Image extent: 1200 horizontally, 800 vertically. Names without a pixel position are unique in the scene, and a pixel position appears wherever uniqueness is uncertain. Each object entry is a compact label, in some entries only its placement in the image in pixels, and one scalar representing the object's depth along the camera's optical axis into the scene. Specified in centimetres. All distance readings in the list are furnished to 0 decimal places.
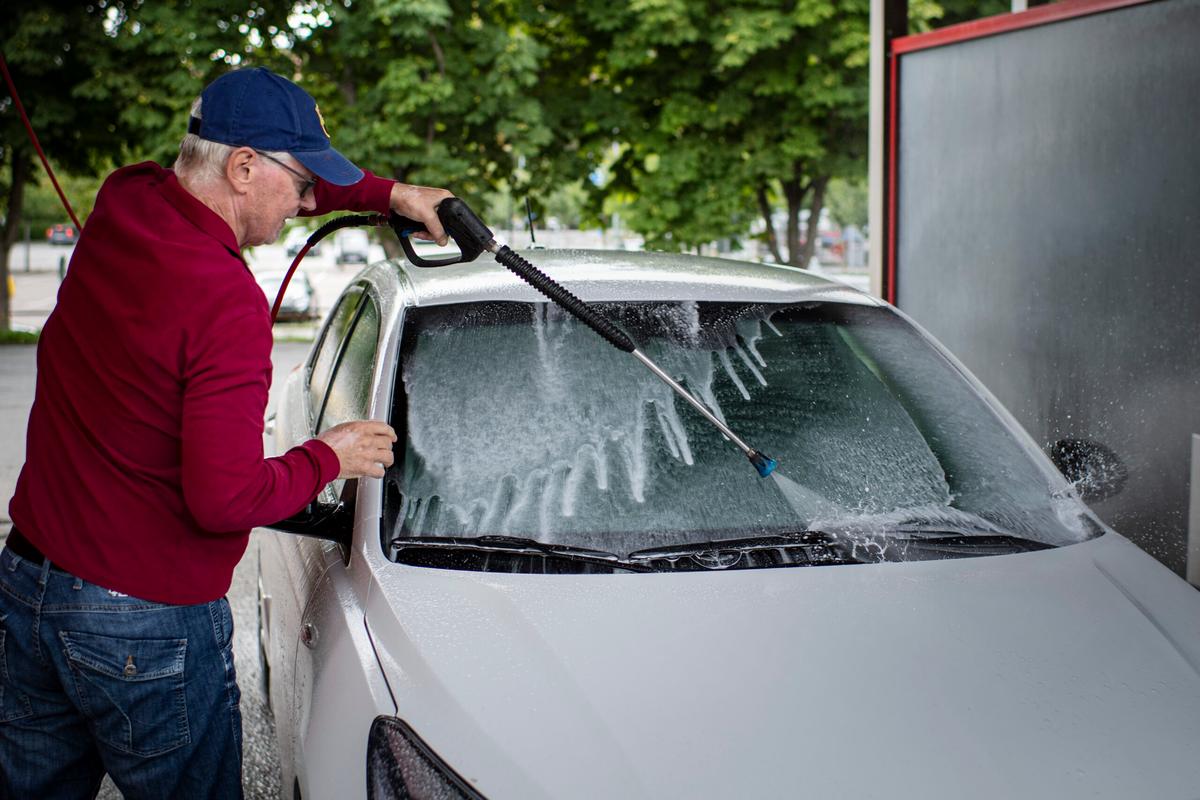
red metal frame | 489
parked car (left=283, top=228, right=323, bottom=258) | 2027
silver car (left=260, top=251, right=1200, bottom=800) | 178
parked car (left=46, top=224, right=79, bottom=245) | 4091
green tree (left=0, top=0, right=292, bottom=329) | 1556
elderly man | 178
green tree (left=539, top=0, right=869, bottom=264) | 1616
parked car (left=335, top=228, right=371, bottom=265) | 5216
